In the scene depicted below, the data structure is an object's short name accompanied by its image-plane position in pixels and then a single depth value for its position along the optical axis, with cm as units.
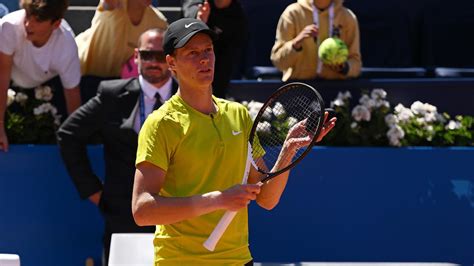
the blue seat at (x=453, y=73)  1687
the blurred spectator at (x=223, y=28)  1298
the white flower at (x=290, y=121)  1204
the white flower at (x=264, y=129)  1140
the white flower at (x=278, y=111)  1205
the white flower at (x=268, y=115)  1238
